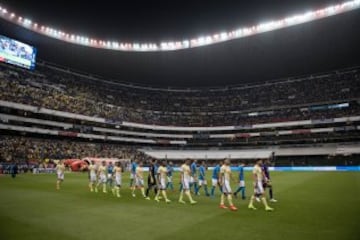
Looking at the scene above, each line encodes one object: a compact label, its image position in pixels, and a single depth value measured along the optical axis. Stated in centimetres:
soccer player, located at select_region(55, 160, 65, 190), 2585
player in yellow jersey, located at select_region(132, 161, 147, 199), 2011
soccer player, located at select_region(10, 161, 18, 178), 3775
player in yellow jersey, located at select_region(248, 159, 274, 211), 1484
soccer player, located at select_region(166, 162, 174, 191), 2520
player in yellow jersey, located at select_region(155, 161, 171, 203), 1822
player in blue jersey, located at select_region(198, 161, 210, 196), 2141
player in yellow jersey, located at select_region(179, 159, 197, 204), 1729
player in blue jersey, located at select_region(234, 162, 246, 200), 1889
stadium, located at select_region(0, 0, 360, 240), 1294
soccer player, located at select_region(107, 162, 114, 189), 2655
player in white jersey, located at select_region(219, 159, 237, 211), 1527
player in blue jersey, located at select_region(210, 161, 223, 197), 1995
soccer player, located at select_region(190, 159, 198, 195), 2191
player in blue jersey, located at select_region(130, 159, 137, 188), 2229
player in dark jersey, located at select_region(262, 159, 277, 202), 1626
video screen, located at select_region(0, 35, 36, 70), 5250
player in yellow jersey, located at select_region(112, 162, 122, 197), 2162
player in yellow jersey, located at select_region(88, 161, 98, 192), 2470
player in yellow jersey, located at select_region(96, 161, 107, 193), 2444
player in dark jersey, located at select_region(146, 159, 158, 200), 2053
